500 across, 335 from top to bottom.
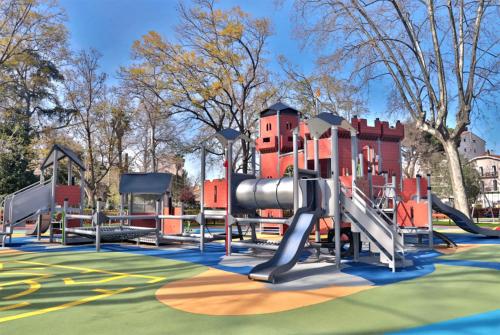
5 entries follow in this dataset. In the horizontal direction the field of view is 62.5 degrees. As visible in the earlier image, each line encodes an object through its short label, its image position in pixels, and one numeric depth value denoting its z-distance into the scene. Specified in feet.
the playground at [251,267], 17.53
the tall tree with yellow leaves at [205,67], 100.63
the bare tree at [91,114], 108.99
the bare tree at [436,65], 76.18
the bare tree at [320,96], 124.36
